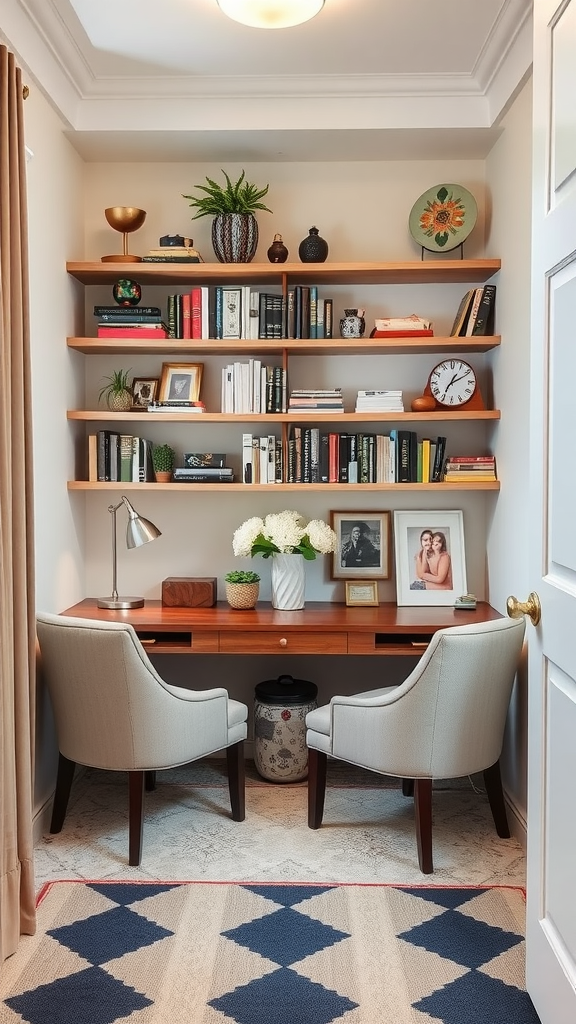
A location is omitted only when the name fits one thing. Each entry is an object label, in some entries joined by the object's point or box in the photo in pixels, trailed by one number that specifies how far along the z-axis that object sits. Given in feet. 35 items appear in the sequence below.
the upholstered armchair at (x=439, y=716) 9.39
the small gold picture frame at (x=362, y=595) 12.51
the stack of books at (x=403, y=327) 11.98
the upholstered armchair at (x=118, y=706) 9.46
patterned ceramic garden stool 11.93
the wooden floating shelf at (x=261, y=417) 11.90
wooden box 12.25
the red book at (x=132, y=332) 12.03
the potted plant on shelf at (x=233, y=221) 12.04
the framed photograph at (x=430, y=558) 12.52
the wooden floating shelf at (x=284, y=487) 11.89
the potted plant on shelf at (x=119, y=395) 12.42
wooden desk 11.18
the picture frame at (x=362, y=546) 12.81
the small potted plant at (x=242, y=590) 12.09
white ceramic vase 12.10
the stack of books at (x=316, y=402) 12.07
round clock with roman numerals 12.14
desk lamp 11.48
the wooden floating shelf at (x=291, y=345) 11.82
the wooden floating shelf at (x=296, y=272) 11.80
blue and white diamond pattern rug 7.08
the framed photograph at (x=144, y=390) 12.73
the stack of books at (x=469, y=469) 11.97
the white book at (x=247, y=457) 12.28
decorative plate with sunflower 12.05
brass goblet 12.03
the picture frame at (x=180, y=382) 12.60
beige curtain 7.85
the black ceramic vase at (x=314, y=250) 12.08
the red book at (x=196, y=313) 12.13
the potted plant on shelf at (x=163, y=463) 12.39
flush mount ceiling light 8.66
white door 5.86
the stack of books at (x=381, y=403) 12.10
